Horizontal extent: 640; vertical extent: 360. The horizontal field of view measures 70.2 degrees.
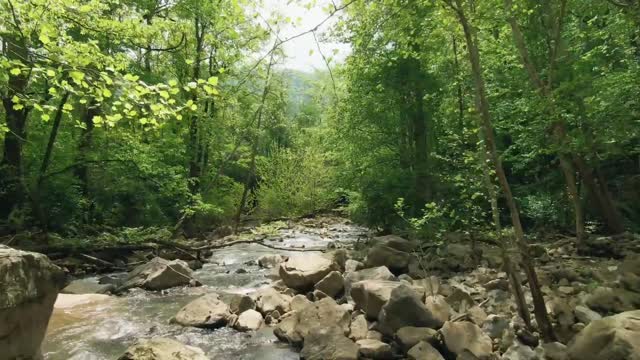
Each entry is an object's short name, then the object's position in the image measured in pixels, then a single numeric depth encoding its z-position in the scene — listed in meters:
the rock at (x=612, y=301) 6.48
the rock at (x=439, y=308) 6.68
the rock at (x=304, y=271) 9.67
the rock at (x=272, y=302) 8.44
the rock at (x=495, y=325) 6.24
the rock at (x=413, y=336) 6.13
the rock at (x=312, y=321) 6.73
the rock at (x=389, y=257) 10.89
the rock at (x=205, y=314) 7.88
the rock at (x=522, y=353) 5.54
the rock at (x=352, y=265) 10.99
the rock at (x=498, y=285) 8.27
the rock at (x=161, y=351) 5.46
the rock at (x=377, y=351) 6.10
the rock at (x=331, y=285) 9.23
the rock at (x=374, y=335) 6.62
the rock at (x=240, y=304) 8.43
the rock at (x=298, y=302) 8.23
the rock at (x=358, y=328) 6.64
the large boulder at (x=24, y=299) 4.92
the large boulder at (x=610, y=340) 4.66
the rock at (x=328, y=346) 5.96
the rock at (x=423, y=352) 5.69
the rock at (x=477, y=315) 6.66
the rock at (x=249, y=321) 7.73
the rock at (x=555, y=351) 5.36
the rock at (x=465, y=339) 5.71
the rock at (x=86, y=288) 10.02
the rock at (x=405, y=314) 6.55
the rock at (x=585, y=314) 6.27
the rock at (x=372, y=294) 7.23
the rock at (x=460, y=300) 7.36
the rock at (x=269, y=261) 13.55
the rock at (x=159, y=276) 10.62
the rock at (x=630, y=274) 6.93
